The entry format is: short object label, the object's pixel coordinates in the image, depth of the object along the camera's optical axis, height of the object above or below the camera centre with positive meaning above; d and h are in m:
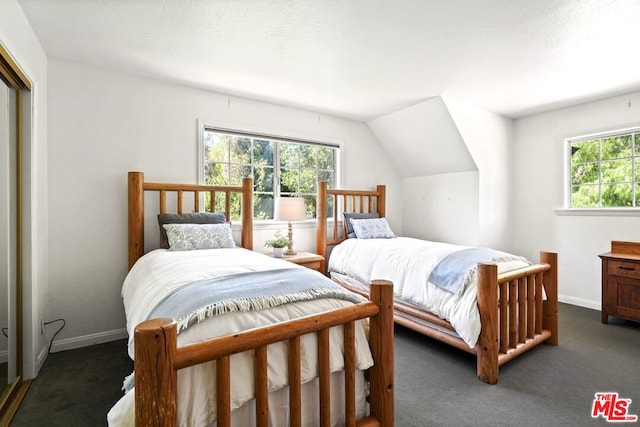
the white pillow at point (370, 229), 3.67 -0.20
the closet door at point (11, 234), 1.86 -0.13
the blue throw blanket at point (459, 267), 2.20 -0.40
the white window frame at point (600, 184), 3.27 +0.27
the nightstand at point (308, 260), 3.08 -0.47
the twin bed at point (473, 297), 2.01 -0.64
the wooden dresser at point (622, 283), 2.87 -0.66
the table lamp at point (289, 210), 3.29 +0.03
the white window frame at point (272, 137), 3.14 +0.89
